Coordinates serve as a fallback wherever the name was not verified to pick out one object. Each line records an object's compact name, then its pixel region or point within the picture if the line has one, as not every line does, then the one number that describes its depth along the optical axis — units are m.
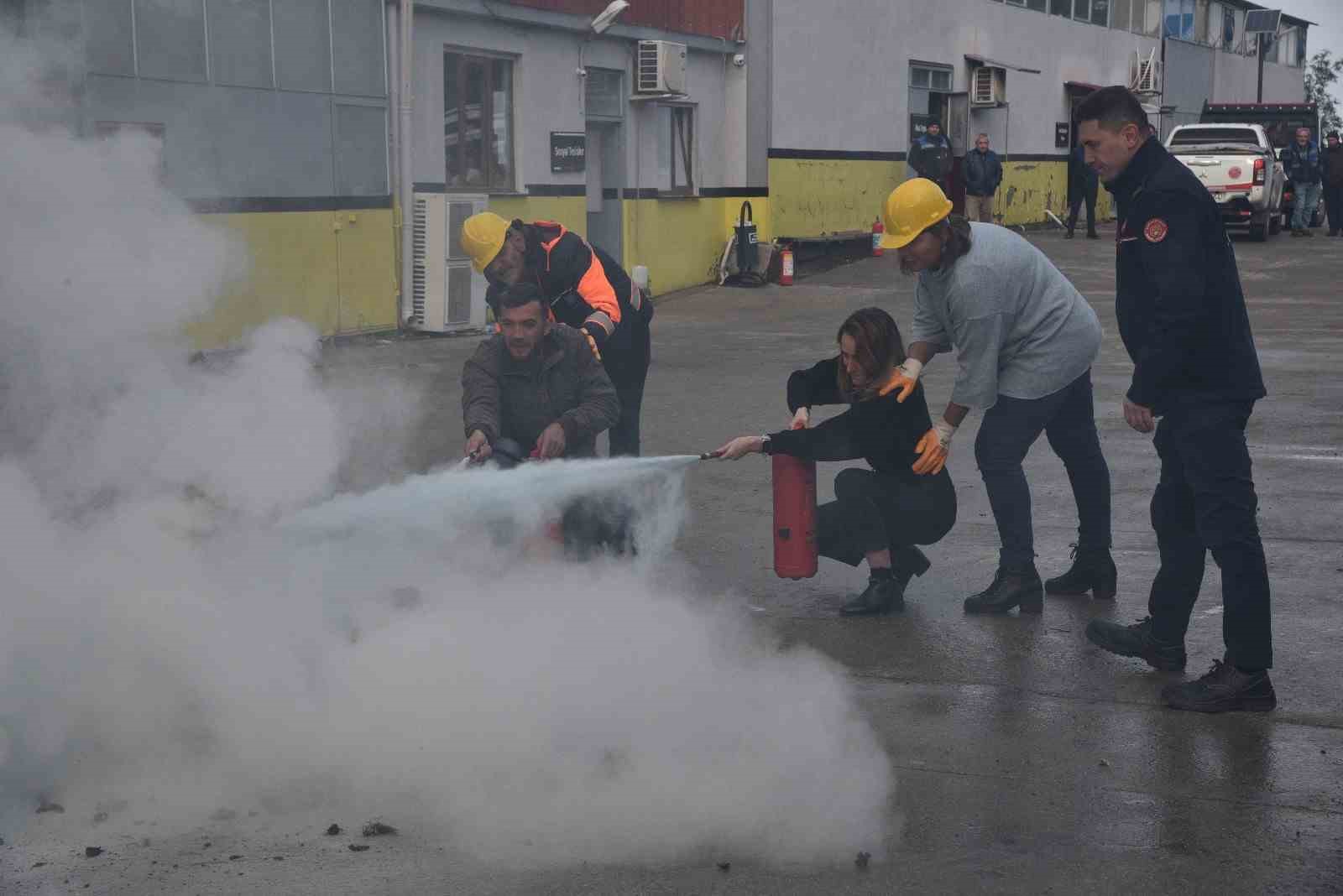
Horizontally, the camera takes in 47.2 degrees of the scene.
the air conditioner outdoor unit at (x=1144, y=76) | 34.34
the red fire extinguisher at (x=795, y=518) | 5.50
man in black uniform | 4.58
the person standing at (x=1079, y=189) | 26.48
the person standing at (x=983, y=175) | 24.19
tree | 55.78
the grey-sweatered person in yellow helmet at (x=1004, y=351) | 5.46
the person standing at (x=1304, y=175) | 26.97
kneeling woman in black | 5.48
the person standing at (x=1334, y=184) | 26.64
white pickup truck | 23.91
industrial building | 13.13
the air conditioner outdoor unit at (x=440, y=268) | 15.48
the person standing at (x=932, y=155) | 23.53
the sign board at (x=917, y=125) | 25.48
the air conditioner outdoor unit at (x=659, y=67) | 18.67
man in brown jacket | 5.72
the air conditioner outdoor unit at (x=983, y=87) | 27.38
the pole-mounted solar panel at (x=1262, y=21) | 42.78
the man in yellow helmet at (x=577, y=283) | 6.19
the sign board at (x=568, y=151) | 17.66
